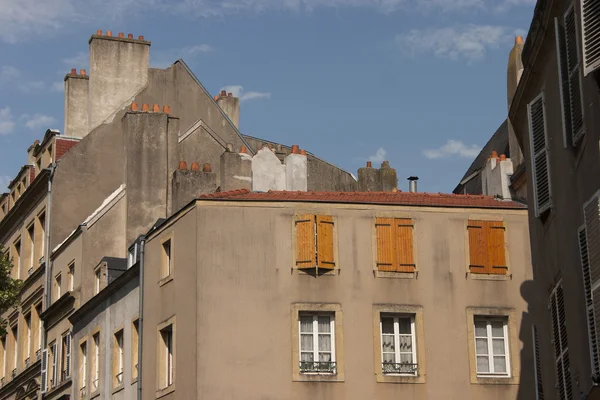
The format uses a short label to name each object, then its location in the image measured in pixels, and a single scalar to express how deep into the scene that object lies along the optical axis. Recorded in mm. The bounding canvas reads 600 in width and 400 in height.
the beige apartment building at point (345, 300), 29844
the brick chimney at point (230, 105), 50688
